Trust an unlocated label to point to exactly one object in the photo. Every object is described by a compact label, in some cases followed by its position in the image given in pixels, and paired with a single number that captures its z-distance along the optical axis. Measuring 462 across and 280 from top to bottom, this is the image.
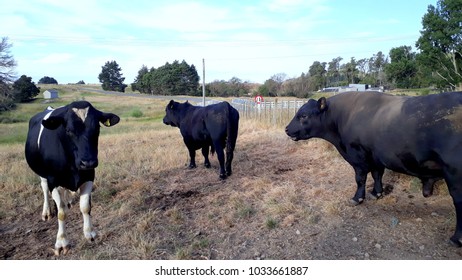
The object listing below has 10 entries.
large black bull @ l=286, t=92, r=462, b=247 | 3.39
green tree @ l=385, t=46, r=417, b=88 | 44.53
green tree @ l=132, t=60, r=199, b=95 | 63.62
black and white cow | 3.57
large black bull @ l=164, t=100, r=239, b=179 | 6.79
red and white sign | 17.84
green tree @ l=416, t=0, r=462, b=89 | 28.17
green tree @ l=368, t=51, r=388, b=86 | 73.25
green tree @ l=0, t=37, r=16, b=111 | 28.05
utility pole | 30.50
